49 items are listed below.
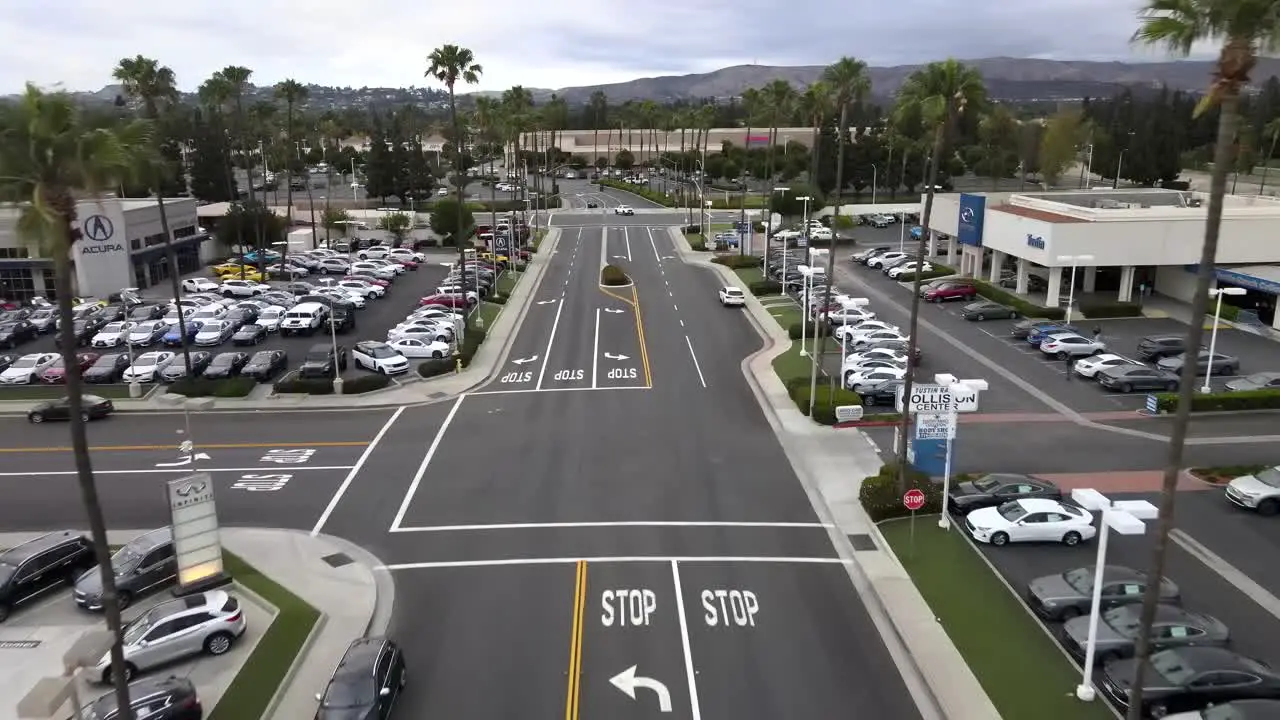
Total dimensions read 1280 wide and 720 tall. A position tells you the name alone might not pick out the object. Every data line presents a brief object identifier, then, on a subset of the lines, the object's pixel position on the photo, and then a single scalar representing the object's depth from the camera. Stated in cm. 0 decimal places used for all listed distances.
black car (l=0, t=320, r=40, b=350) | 5372
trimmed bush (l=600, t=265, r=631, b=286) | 7588
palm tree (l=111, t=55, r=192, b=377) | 5272
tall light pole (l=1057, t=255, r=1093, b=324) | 5631
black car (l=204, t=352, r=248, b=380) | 4538
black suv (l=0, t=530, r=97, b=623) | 2364
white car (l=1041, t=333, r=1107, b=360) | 4591
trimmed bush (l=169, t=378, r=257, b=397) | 4316
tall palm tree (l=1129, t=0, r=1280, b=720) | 1365
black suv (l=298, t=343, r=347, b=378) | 4497
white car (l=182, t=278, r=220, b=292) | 6850
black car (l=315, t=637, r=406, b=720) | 1769
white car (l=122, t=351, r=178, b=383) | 4519
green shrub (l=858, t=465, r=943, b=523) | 2817
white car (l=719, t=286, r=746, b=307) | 6494
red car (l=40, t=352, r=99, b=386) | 4625
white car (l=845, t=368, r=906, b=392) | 4034
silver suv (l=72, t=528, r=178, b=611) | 2367
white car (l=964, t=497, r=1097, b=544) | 2620
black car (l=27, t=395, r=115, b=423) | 4031
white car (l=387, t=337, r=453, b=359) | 5053
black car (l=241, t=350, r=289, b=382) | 4534
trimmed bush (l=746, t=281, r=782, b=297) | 6888
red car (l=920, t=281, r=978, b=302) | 6288
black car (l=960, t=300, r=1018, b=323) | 5647
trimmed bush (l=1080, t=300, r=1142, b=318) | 5628
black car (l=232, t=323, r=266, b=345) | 5250
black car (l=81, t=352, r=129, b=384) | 4550
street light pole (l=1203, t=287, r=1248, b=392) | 3984
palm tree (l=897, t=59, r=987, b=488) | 2688
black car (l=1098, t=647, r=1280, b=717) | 1822
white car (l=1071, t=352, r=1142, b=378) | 4275
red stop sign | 2550
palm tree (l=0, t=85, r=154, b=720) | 1423
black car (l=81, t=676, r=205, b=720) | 1772
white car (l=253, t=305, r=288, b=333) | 5597
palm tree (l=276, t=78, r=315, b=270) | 8474
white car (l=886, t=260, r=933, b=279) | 7188
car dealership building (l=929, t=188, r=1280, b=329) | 5672
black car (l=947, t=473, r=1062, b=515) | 2828
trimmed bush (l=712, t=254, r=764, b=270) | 8312
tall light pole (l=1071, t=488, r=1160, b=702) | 1750
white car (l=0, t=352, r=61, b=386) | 4606
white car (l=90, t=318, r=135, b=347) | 5184
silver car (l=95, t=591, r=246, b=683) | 2055
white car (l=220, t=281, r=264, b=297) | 6719
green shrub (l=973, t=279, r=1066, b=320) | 5581
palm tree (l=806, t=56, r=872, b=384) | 4772
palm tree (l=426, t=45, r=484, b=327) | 5594
